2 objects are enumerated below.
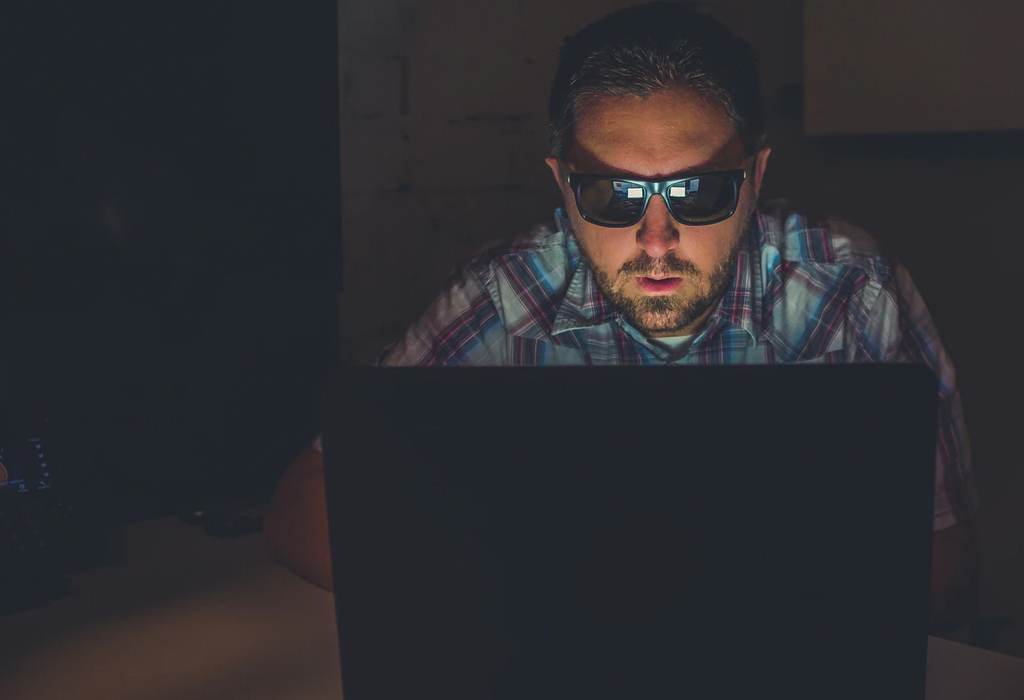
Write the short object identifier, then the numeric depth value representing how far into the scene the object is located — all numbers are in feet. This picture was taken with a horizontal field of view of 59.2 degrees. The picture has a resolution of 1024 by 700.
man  4.02
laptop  1.70
